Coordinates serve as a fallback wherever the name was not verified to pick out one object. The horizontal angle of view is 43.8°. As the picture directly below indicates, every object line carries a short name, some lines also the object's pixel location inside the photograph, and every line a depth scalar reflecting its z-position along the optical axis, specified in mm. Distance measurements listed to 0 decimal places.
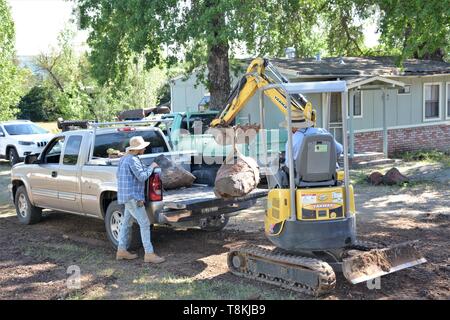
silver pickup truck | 7539
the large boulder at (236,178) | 7465
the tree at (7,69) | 26047
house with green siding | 19203
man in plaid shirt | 7363
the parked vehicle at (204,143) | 9283
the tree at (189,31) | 14695
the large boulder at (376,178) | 14023
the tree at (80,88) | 30297
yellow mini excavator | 6031
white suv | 19969
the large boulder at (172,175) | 8547
